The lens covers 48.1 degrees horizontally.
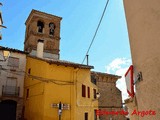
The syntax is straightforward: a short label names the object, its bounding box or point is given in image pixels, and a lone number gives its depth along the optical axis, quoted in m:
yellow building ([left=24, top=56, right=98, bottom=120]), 16.91
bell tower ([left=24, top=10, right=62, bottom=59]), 29.59
